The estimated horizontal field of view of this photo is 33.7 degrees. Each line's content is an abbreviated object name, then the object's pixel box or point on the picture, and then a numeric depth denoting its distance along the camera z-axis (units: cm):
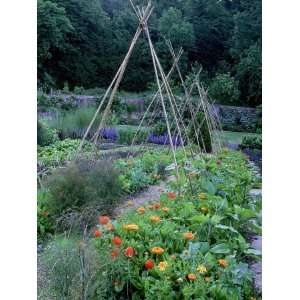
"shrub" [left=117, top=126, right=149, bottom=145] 521
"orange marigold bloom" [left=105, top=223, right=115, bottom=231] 338
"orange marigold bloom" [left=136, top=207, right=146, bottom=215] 376
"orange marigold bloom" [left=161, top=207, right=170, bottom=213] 383
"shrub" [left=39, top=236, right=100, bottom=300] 299
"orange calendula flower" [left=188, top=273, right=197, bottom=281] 291
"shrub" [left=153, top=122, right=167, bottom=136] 549
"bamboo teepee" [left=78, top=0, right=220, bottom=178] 424
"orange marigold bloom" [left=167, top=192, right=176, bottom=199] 423
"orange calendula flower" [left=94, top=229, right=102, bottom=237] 321
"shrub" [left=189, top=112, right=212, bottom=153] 593
